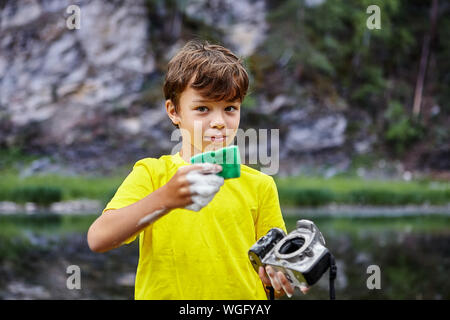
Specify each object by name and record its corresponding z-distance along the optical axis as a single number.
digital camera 1.53
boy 1.76
